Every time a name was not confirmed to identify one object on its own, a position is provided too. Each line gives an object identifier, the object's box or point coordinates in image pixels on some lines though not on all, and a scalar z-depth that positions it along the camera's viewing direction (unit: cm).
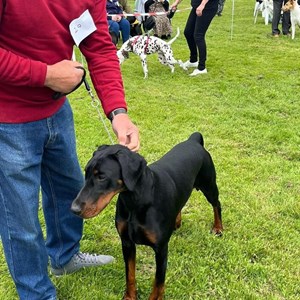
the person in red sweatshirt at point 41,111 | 175
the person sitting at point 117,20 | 1052
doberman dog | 199
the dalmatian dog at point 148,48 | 820
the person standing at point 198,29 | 718
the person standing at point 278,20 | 1194
